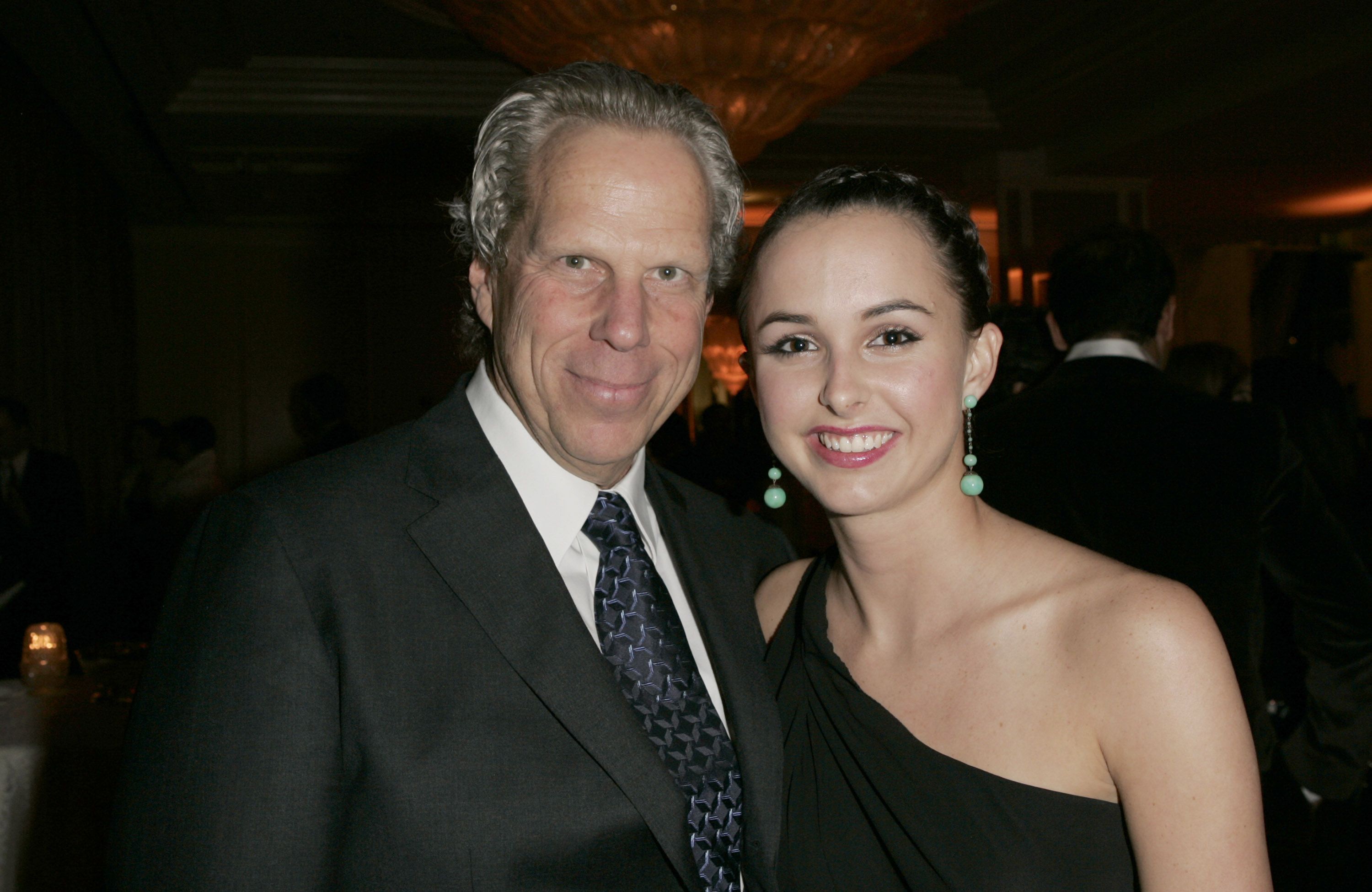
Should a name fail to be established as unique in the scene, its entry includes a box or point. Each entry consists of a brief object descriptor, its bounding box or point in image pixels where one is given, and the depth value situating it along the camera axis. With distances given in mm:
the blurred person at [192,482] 5562
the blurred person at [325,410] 4969
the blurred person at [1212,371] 3863
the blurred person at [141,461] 6848
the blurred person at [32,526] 4020
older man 1090
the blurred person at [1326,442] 3406
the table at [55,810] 2258
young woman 1281
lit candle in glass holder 2684
